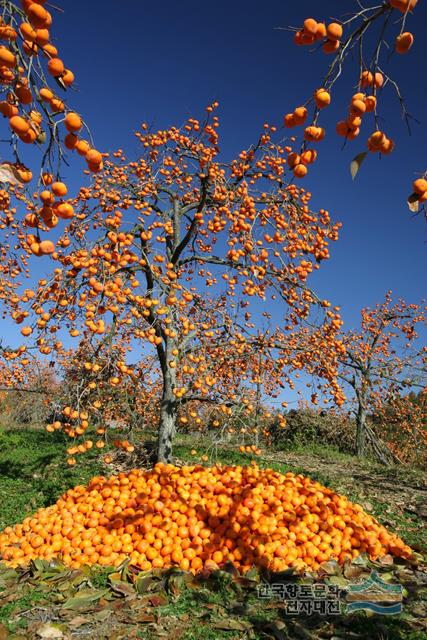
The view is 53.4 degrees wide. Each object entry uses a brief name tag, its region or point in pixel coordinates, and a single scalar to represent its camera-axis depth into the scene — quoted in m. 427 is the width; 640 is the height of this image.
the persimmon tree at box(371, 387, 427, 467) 16.25
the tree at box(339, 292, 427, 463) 12.66
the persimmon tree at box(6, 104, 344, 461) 5.54
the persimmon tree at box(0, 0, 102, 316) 1.77
